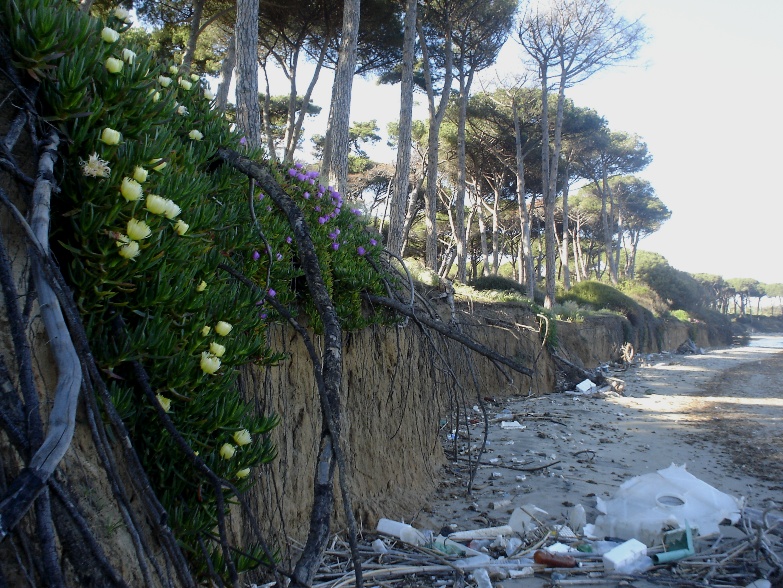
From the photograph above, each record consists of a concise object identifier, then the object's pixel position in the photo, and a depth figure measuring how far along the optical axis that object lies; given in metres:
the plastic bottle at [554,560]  3.96
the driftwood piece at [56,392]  1.19
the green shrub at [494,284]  20.42
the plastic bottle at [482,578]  3.58
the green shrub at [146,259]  1.81
